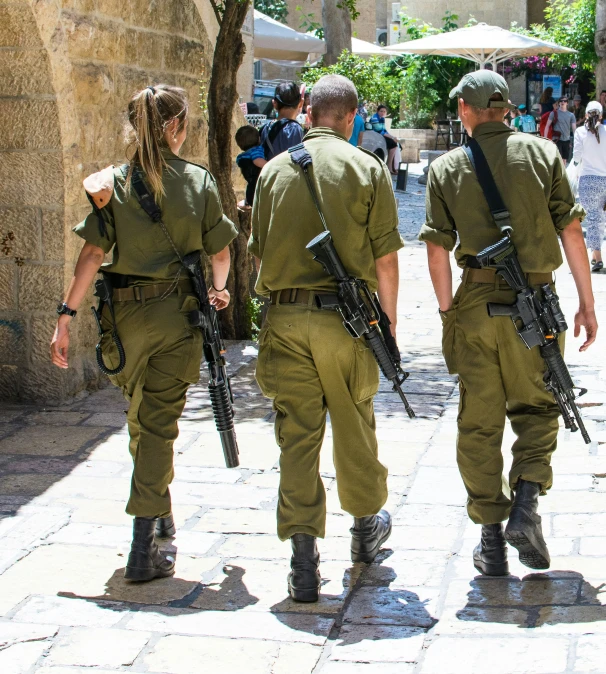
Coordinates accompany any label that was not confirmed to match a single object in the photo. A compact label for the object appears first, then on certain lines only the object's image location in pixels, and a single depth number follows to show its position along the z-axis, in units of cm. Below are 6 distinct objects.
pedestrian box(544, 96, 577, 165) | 1944
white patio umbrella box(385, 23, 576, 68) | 1953
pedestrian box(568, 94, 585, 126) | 2427
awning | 2111
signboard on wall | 2758
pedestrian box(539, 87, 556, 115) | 2206
